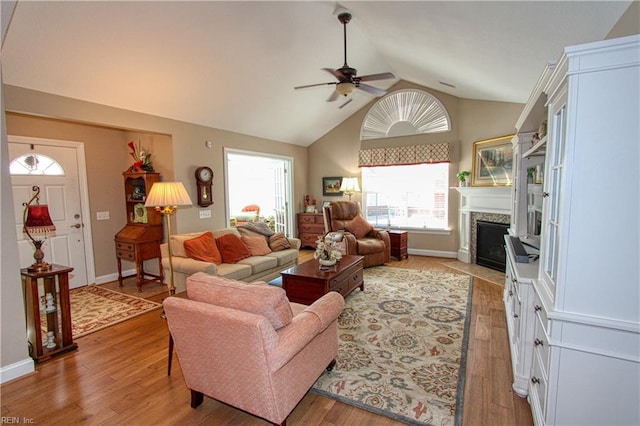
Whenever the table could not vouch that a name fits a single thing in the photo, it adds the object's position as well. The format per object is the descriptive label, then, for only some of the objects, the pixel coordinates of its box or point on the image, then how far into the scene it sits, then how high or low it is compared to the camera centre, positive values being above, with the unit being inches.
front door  163.0 +1.7
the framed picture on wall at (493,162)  197.3 +19.2
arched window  240.7 +61.8
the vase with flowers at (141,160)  182.2 +21.3
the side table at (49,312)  107.4 -41.7
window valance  237.0 +30.0
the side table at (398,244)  238.2 -40.0
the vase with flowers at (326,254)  147.2 -29.1
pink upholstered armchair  66.5 -33.9
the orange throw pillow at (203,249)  157.4 -28.0
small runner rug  134.7 -55.0
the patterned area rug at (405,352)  83.4 -56.1
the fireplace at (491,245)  200.7 -36.5
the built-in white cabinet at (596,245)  53.2 -10.0
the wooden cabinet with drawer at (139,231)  179.5 -21.0
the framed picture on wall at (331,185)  286.4 +7.3
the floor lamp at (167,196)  133.8 -0.3
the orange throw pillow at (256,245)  185.5 -31.3
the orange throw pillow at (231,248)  170.4 -30.4
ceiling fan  133.1 +50.2
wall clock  190.4 +6.1
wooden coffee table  134.3 -39.4
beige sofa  149.6 -37.3
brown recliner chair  210.2 -29.2
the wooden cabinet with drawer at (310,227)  276.4 -30.9
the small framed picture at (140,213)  187.6 -10.7
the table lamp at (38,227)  107.6 -10.4
